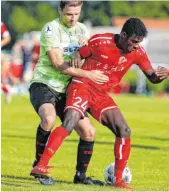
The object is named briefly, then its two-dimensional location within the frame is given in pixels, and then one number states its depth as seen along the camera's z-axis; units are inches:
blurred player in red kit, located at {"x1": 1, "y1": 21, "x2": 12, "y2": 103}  856.9
